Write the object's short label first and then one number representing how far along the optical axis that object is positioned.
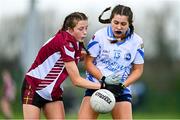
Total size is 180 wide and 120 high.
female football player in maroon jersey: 19.56
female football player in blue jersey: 20.06
